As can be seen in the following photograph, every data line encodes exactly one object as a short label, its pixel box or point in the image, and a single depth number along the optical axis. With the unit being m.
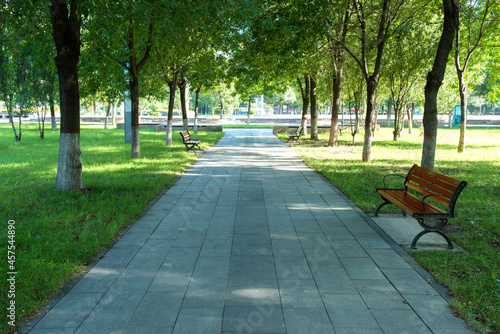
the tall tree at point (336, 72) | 16.35
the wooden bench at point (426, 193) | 5.17
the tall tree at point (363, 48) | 12.80
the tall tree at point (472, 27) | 14.73
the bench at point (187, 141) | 16.34
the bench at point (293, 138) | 22.88
